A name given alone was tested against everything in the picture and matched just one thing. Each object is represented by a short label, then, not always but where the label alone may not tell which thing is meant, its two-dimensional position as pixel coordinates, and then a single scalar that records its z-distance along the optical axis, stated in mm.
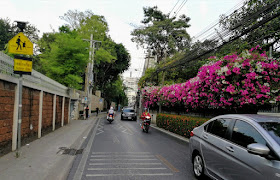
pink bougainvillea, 8367
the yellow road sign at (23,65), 6818
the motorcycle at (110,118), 23594
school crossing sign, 6928
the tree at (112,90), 58288
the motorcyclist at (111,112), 23561
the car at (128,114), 29216
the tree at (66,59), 16266
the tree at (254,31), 16544
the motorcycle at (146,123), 15579
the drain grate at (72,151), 8005
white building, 137225
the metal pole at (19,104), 6934
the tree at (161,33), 32562
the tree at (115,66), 42938
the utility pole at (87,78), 28125
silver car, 3203
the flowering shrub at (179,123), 11920
